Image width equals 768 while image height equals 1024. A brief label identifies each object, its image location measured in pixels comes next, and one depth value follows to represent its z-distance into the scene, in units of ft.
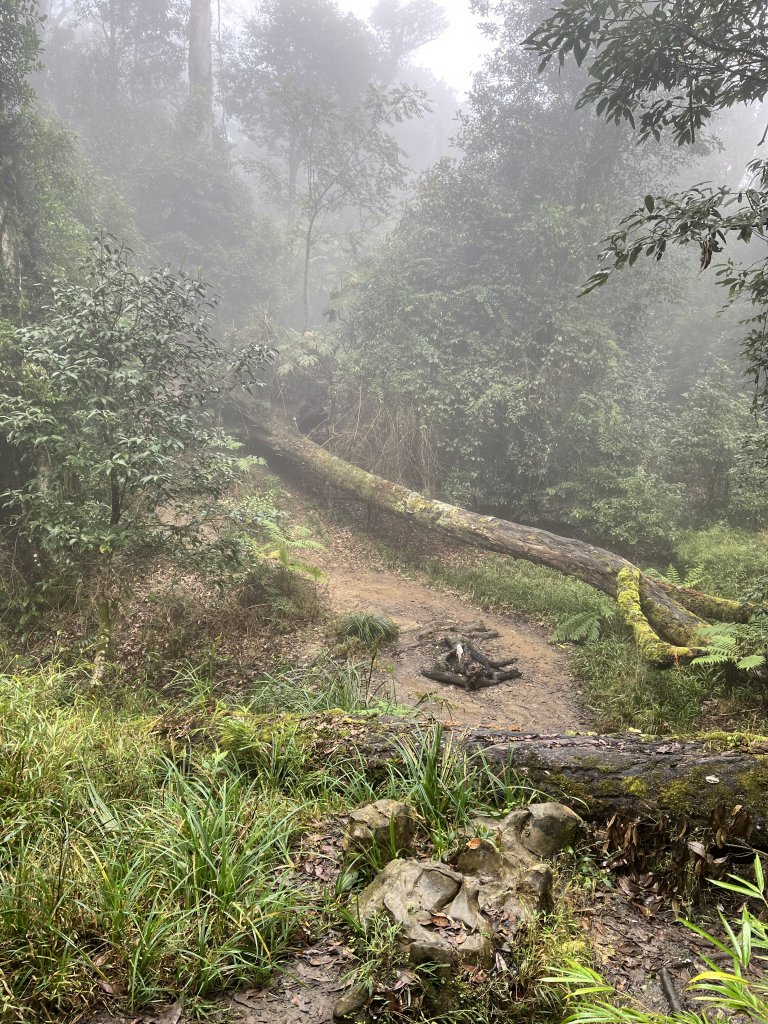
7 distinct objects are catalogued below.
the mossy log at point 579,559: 25.80
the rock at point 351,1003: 7.92
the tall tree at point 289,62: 80.23
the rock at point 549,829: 11.25
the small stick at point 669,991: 7.87
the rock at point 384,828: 10.78
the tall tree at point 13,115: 28.27
